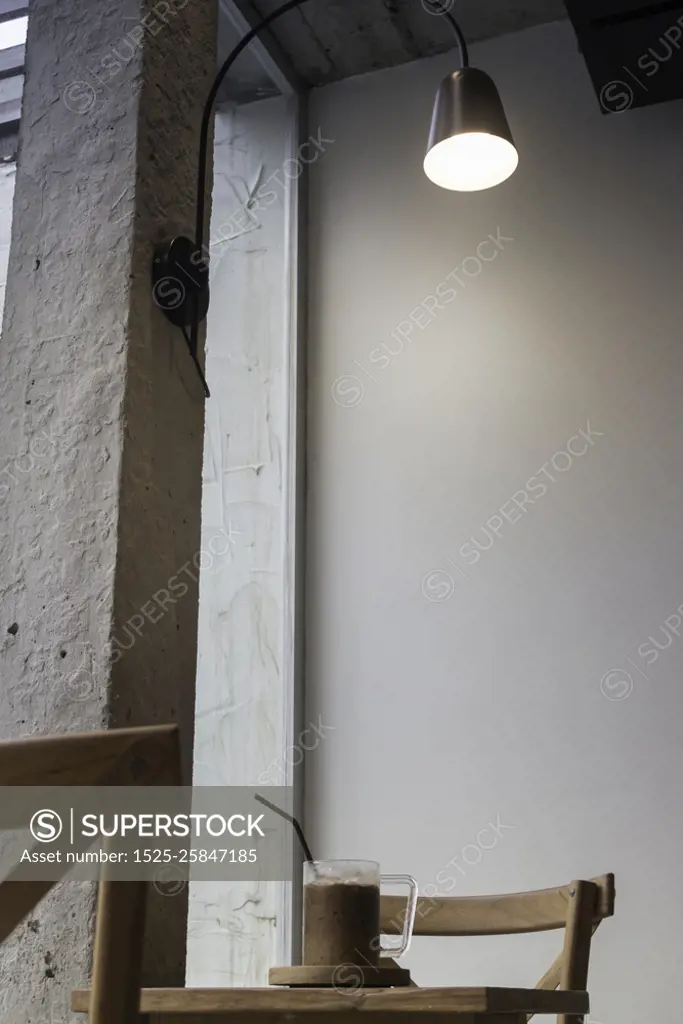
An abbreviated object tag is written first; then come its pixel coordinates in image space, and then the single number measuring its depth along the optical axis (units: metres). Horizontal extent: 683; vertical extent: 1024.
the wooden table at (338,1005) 0.96
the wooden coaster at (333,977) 1.19
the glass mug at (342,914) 1.28
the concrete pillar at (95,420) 1.51
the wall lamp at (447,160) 1.72
